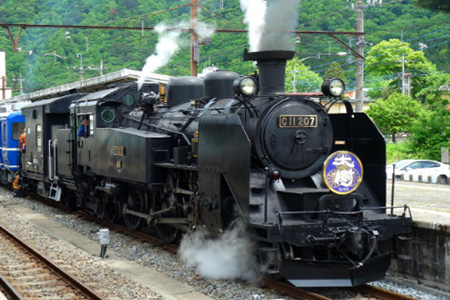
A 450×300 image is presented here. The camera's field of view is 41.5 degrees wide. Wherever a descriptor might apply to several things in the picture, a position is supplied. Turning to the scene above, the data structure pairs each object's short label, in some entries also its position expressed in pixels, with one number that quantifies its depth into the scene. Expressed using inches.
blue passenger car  789.7
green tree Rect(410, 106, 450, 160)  1080.8
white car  921.7
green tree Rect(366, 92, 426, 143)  1470.2
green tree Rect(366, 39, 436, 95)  2252.7
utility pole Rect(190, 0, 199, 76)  665.0
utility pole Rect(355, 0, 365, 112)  690.2
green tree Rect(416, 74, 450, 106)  1502.2
